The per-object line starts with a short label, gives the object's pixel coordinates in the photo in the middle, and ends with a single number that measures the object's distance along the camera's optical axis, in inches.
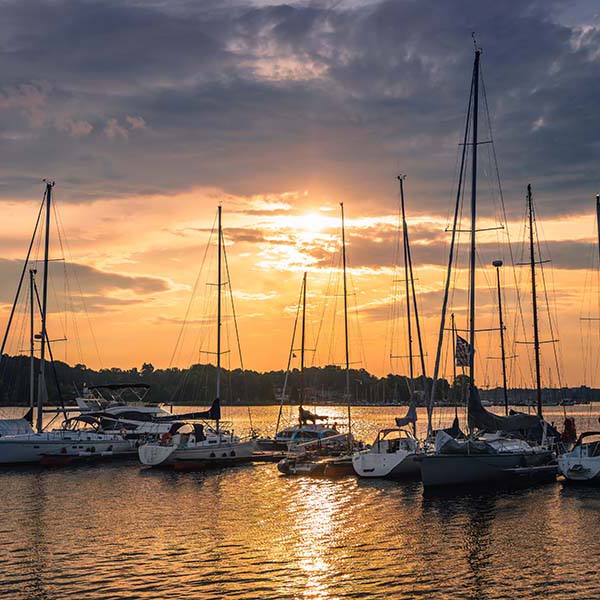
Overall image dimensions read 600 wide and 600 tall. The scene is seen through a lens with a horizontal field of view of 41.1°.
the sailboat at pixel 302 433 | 2456.9
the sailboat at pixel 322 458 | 1998.0
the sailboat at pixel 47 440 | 2269.9
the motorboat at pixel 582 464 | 1713.8
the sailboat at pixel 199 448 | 2192.4
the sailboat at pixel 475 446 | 1632.6
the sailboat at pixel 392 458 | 1859.0
